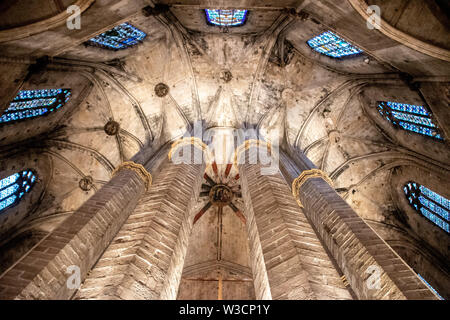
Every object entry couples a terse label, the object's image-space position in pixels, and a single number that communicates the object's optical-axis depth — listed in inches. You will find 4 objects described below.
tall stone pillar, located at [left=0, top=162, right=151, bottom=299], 144.6
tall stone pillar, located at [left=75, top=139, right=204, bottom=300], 142.9
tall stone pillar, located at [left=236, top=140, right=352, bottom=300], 140.3
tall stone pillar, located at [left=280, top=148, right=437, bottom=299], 147.7
